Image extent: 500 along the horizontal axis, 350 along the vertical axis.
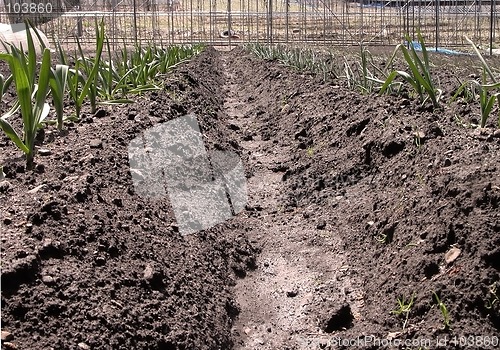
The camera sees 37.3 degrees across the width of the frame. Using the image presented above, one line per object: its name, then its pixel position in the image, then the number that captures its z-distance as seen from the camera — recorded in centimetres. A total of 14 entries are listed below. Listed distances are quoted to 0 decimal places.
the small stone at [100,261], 222
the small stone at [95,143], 324
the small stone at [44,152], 305
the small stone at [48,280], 196
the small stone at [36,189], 251
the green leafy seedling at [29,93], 281
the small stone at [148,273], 232
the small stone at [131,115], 401
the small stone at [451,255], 224
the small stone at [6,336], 172
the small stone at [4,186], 254
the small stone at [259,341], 249
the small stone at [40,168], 281
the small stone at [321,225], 353
